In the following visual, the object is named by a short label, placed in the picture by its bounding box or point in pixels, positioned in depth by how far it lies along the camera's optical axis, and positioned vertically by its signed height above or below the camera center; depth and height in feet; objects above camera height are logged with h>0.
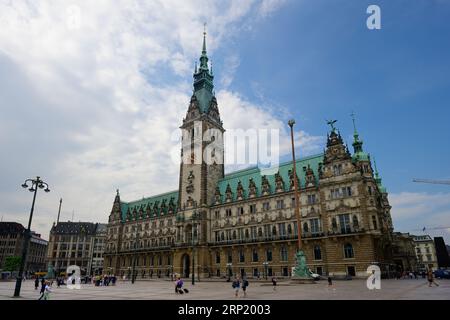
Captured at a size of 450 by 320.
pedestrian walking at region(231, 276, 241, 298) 83.39 -6.29
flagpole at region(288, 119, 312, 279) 129.13 -4.12
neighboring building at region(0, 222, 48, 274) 449.89 +27.22
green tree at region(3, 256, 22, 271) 354.33 +0.45
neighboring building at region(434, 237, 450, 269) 205.67 +2.12
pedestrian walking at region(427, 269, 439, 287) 108.13 -6.58
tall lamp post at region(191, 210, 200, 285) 249.86 +31.40
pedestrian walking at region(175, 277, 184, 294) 98.07 -7.88
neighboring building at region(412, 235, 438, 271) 494.59 +7.08
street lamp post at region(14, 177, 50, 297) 88.86 +14.18
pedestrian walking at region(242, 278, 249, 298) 82.38 -6.20
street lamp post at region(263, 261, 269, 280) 205.17 -4.10
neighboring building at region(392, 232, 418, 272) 286.66 +4.24
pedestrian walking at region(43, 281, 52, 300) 68.64 -5.86
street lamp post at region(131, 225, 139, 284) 304.09 +19.57
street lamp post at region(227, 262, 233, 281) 228.76 -4.08
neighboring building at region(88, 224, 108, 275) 442.09 +18.07
